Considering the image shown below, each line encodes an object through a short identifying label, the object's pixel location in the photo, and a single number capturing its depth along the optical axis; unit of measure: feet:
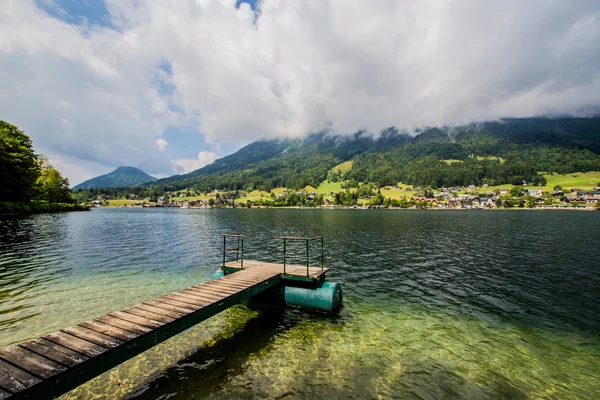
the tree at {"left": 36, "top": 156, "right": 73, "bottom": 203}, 354.13
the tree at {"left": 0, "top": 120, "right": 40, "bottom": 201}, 227.40
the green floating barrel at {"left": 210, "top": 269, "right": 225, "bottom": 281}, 58.18
